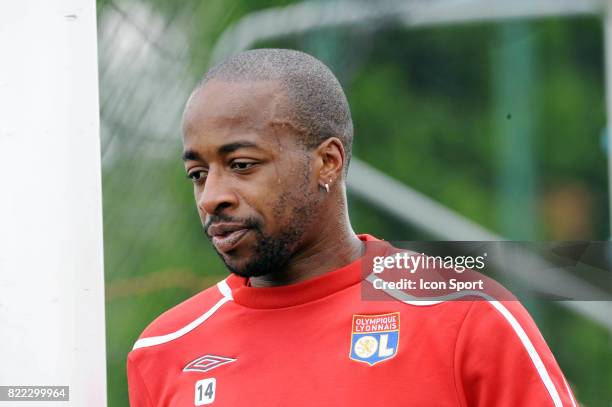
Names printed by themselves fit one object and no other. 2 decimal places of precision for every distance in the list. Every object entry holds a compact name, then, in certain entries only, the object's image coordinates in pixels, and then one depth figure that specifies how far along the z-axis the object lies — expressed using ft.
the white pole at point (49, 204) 31.78
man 30.77
